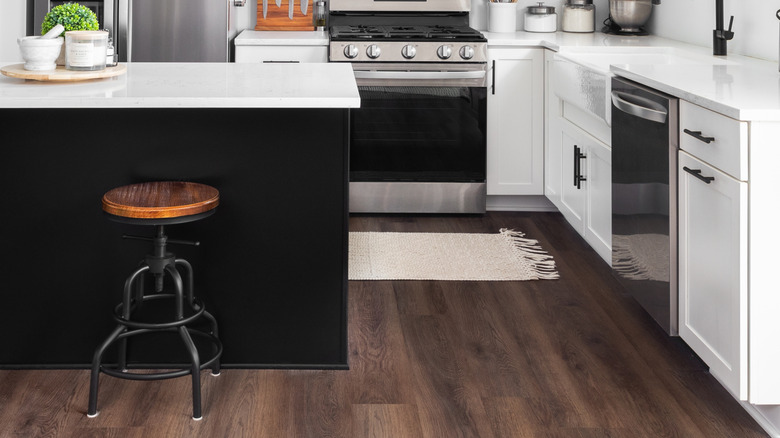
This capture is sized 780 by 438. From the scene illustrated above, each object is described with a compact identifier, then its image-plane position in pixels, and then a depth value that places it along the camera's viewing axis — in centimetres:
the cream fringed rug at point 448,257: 360
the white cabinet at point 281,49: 449
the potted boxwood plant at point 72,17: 265
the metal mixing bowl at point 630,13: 457
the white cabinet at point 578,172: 342
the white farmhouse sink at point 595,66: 333
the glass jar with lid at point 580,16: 487
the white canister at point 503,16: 489
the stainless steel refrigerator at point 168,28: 439
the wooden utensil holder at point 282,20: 489
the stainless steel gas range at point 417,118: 439
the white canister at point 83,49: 254
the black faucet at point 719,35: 347
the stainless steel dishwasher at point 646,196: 257
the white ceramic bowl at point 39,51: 253
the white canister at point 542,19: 486
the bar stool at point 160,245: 221
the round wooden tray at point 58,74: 247
